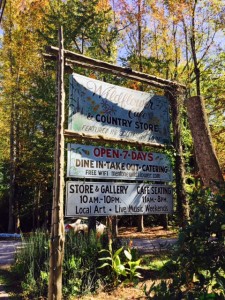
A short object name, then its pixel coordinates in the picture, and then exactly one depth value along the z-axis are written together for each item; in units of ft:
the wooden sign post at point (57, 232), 13.67
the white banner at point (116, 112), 17.17
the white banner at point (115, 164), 16.21
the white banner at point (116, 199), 15.81
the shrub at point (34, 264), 16.22
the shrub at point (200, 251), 9.87
